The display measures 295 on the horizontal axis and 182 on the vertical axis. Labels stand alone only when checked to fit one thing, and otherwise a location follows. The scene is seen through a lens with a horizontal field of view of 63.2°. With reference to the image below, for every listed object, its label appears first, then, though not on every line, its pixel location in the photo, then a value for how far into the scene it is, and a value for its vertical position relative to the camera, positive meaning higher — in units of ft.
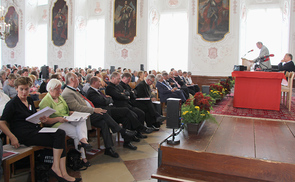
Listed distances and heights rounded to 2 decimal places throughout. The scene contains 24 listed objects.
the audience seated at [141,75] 27.35 +0.31
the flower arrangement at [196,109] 12.63 -1.67
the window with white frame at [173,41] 53.93 +8.54
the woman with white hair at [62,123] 12.62 -2.48
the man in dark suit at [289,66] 25.16 +1.42
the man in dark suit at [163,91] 26.18 -1.41
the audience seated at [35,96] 20.02 -1.65
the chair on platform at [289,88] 18.93 -0.70
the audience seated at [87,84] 20.12 -0.59
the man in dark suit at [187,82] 39.14 -0.63
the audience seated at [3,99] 14.03 -1.36
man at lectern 23.81 +2.92
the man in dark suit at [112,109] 16.17 -2.19
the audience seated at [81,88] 19.98 -1.03
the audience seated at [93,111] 14.20 -2.08
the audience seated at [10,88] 18.08 -0.91
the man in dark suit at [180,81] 35.50 -0.41
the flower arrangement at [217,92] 22.86 -1.28
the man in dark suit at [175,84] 32.85 -0.82
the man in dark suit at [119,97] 17.90 -1.46
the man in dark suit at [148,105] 20.06 -2.28
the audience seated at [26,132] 10.84 -2.59
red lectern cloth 18.02 -0.78
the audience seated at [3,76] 22.10 +0.00
